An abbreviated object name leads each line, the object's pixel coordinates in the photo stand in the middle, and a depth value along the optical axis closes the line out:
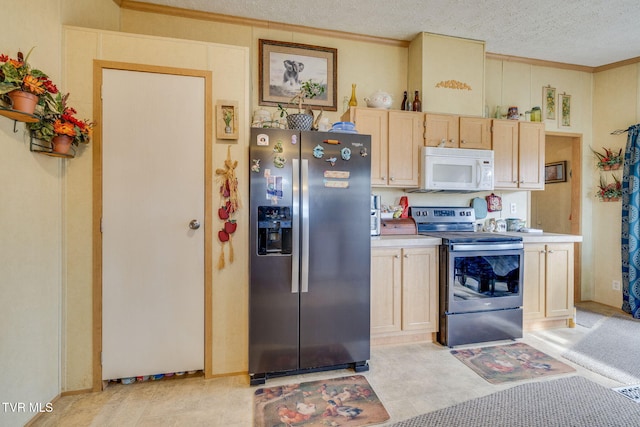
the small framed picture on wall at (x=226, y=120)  2.15
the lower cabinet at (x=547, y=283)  2.96
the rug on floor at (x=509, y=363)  2.20
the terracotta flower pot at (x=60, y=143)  1.71
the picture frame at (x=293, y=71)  2.94
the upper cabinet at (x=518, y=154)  3.24
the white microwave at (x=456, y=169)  2.98
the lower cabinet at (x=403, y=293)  2.61
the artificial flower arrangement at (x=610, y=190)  3.66
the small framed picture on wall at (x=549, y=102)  3.77
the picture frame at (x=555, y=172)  4.23
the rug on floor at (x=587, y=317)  3.20
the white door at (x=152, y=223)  2.02
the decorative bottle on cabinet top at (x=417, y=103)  3.07
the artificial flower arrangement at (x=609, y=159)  3.68
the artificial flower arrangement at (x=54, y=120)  1.64
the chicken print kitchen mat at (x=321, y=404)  1.72
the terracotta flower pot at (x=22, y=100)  1.41
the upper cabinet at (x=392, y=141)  2.89
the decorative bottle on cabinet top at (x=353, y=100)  3.01
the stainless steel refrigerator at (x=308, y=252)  2.08
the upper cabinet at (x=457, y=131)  3.05
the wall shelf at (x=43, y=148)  1.66
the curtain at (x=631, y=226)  3.37
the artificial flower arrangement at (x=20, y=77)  1.34
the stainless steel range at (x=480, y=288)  2.65
